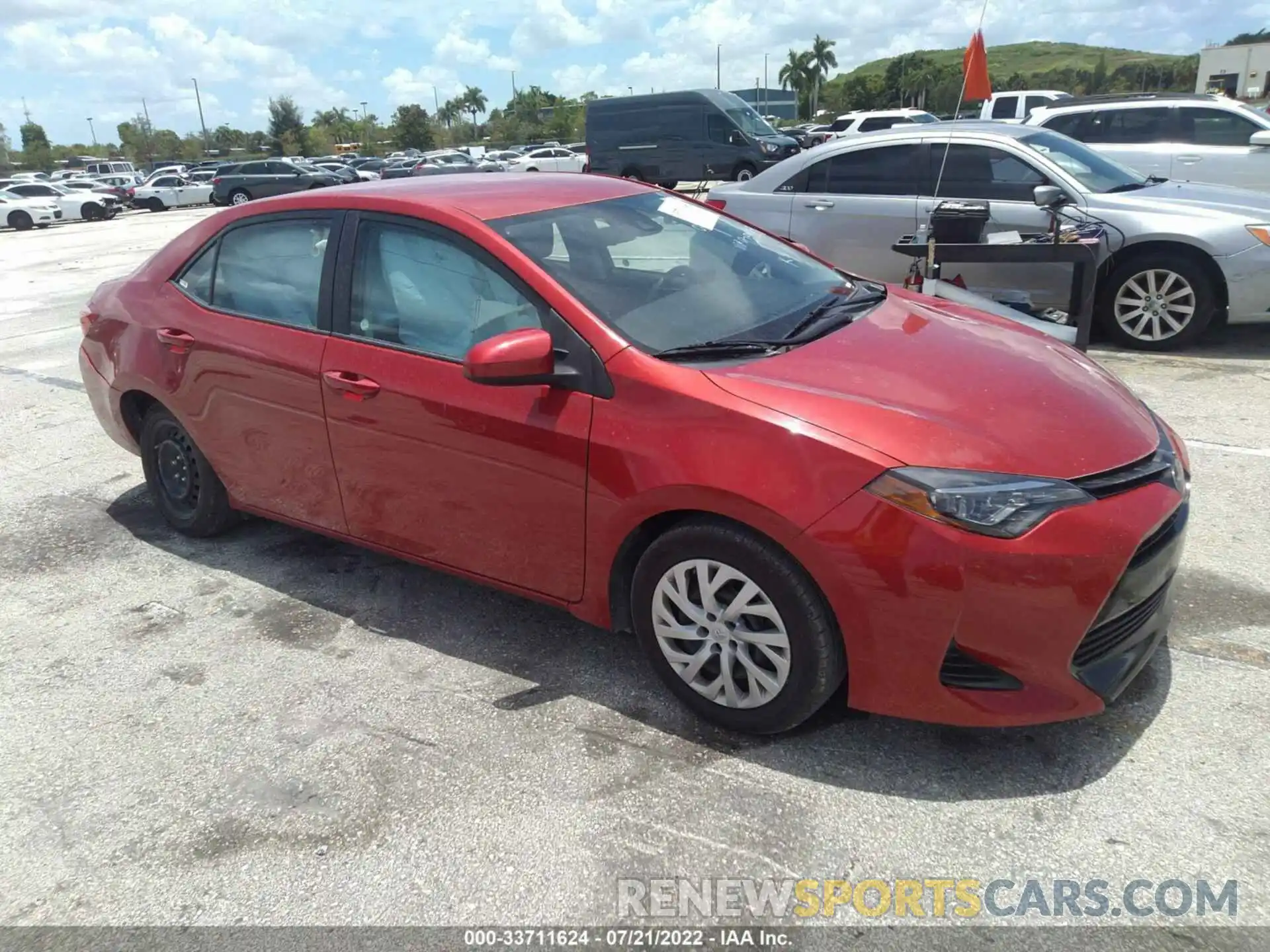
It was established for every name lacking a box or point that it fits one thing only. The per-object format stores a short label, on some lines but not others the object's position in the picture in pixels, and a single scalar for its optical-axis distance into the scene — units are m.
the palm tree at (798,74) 109.12
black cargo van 23.42
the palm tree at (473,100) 120.25
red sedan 2.46
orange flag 6.03
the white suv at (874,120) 23.28
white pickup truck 17.98
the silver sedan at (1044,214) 6.42
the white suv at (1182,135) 9.72
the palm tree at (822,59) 107.25
